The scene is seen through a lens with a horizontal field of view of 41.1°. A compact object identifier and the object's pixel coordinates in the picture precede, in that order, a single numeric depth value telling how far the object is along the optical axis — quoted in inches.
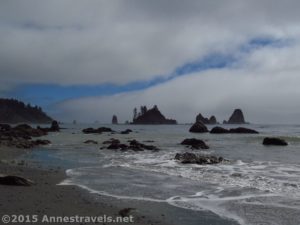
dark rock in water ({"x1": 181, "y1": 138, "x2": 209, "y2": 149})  1997.8
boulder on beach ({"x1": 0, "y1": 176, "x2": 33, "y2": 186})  648.4
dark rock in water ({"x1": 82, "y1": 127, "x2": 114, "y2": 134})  4459.2
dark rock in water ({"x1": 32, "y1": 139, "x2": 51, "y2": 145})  2089.3
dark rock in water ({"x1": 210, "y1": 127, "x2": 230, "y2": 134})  4211.6
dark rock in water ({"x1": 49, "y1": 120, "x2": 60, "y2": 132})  4747.5
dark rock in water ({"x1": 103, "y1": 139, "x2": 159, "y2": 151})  1854.1
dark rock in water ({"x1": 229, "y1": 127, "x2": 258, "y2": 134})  4347.4
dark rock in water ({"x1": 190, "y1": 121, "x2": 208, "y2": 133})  4574.3
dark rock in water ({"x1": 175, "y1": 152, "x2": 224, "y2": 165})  1207.4
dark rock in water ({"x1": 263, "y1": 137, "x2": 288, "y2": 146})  2267.2
